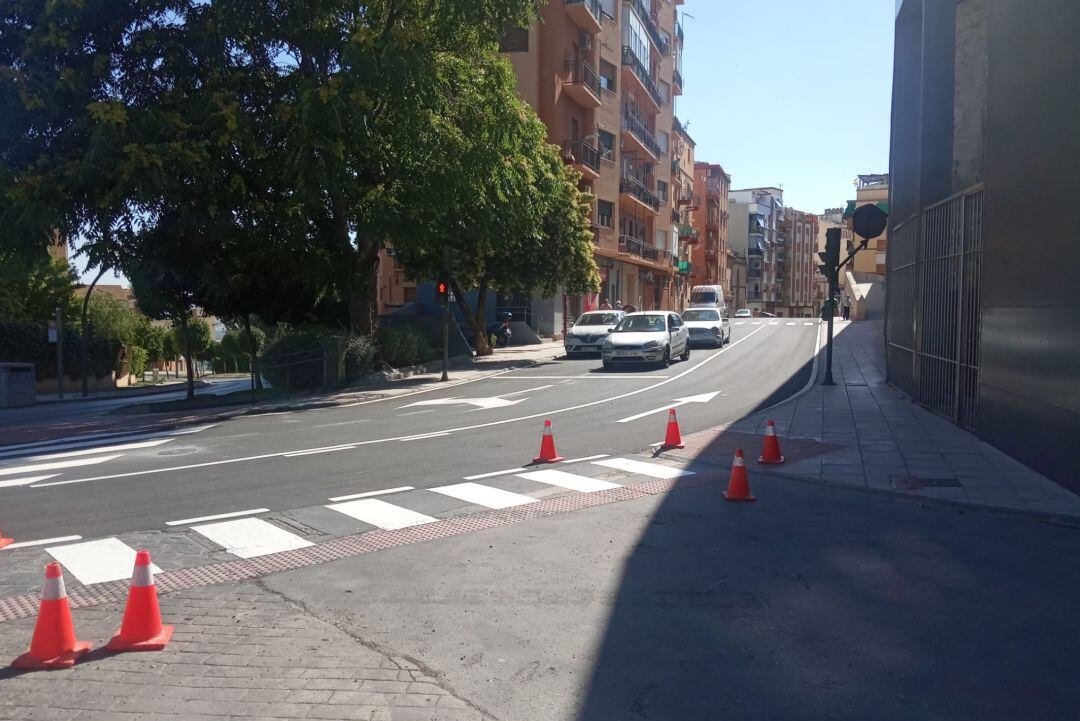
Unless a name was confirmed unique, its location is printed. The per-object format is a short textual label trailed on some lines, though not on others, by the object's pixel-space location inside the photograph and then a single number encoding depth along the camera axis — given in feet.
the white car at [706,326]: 104.22
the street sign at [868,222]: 55.93
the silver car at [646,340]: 79.71
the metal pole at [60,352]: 85.35
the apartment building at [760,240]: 336.29
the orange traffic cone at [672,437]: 38.06
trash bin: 73.26
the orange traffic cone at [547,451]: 35.12
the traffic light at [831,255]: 60.49
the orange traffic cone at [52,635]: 15.07
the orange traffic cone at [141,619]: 15.84
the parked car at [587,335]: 97.74
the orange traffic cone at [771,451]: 33.94
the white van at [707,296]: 176.65
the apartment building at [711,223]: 268.62
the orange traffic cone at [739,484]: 27.78
